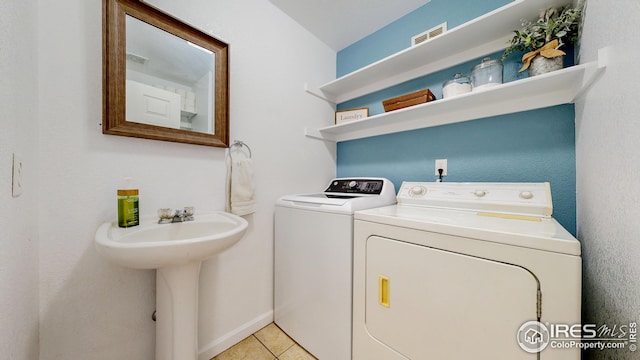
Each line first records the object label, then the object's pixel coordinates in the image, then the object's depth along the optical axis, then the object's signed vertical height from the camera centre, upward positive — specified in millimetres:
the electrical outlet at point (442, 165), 1456 +102
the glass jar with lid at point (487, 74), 1152 +607
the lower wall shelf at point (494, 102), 907 +462
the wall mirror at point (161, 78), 935 +537
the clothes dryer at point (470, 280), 609 -367
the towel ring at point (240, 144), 1375 +238
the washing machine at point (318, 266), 1112 -538
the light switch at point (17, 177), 594 +6
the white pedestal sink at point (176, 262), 717 -297
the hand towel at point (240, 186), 1316 -47
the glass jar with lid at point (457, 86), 1245 +574
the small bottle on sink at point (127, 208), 894 -127
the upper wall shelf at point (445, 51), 1053 +853
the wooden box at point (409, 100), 1351 +552
